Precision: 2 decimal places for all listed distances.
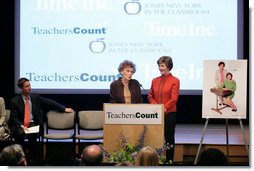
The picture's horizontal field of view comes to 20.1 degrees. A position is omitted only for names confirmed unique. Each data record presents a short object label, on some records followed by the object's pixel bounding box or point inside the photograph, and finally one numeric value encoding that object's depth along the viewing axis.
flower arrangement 7.15
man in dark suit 9.08
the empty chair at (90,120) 9.95
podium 7.79
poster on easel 8.56
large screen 11.40
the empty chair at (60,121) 9.94
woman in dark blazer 8.47
